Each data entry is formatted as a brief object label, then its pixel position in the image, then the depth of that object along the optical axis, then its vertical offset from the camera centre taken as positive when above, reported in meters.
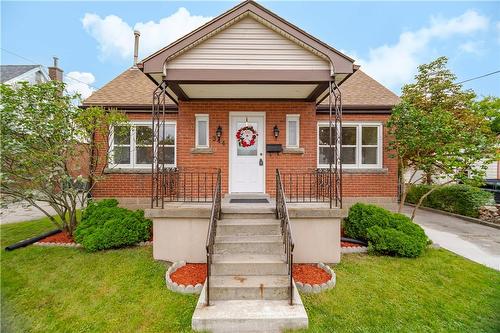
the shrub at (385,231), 5.32 -1.49
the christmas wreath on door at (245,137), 7.32 +1.00
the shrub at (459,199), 9.53 -1.23
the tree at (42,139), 5.38 +0.66
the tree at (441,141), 6.36 +0.85
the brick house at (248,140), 4.97 +0.95
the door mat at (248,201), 6.08 -0.85
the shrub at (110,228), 5.38 -1.49
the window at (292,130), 7.43 +1.26
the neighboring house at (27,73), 15.74 +7.24
